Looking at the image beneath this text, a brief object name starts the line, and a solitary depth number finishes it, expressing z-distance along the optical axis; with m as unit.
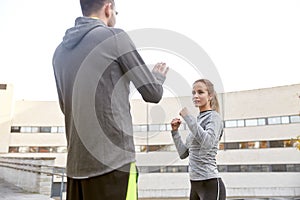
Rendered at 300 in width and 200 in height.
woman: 1.42
